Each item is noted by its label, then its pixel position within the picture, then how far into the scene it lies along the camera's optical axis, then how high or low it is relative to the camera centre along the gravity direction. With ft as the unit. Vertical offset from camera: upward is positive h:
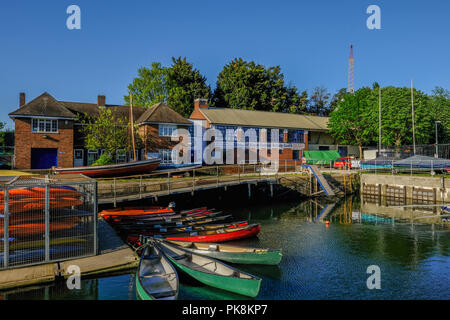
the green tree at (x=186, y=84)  194.09 +44.80
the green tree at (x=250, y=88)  205.46 +45.84
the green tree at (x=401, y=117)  151.33 +18.67
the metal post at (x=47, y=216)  37.58 -7.11
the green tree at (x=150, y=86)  188.44 +41.78
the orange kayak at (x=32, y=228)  37.86 -8.78
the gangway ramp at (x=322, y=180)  112.57 -8.63
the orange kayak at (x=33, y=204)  38.10 -5.97
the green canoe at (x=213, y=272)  35.17 -13.76
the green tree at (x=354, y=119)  165.99 +19.53
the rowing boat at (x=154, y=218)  62.90 -12.70
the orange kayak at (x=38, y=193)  39.00 -4.66
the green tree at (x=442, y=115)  178.60 +23.77
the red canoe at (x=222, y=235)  54.13 -13.84
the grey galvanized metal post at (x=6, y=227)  35.50 -7.89
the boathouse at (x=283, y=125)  144.67 +14.69
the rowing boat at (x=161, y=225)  58.75 -13.11
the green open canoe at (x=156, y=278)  32.04 -13.56
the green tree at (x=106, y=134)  109.50 +7.65
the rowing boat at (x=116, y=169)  90.84 -3.85
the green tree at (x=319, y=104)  262.04 +42.83
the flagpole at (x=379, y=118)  152.95 +18.32
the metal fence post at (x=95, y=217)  40.06 -7.80
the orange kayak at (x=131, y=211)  67.67 -12.14
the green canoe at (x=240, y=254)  45.03 -13.89
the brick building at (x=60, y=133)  106.01 +8.07
